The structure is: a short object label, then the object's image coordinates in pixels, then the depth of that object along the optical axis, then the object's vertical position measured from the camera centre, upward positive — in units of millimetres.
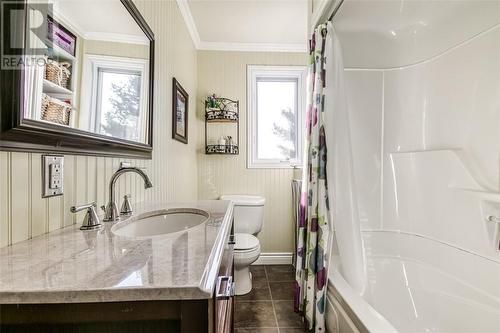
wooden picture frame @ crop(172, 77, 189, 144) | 1894 +460
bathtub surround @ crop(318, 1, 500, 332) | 1331 +68
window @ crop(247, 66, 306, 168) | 2693 +590
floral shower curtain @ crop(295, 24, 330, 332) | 1449 -235
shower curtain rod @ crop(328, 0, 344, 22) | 1413 +964
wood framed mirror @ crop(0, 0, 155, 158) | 586 +287
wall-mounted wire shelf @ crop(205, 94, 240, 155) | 2531 +496
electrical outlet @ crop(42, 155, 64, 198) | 708 -26
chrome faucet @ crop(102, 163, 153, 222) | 961 -158
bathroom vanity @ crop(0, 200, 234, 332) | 439 -223
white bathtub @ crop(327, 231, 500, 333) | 1190 -707
